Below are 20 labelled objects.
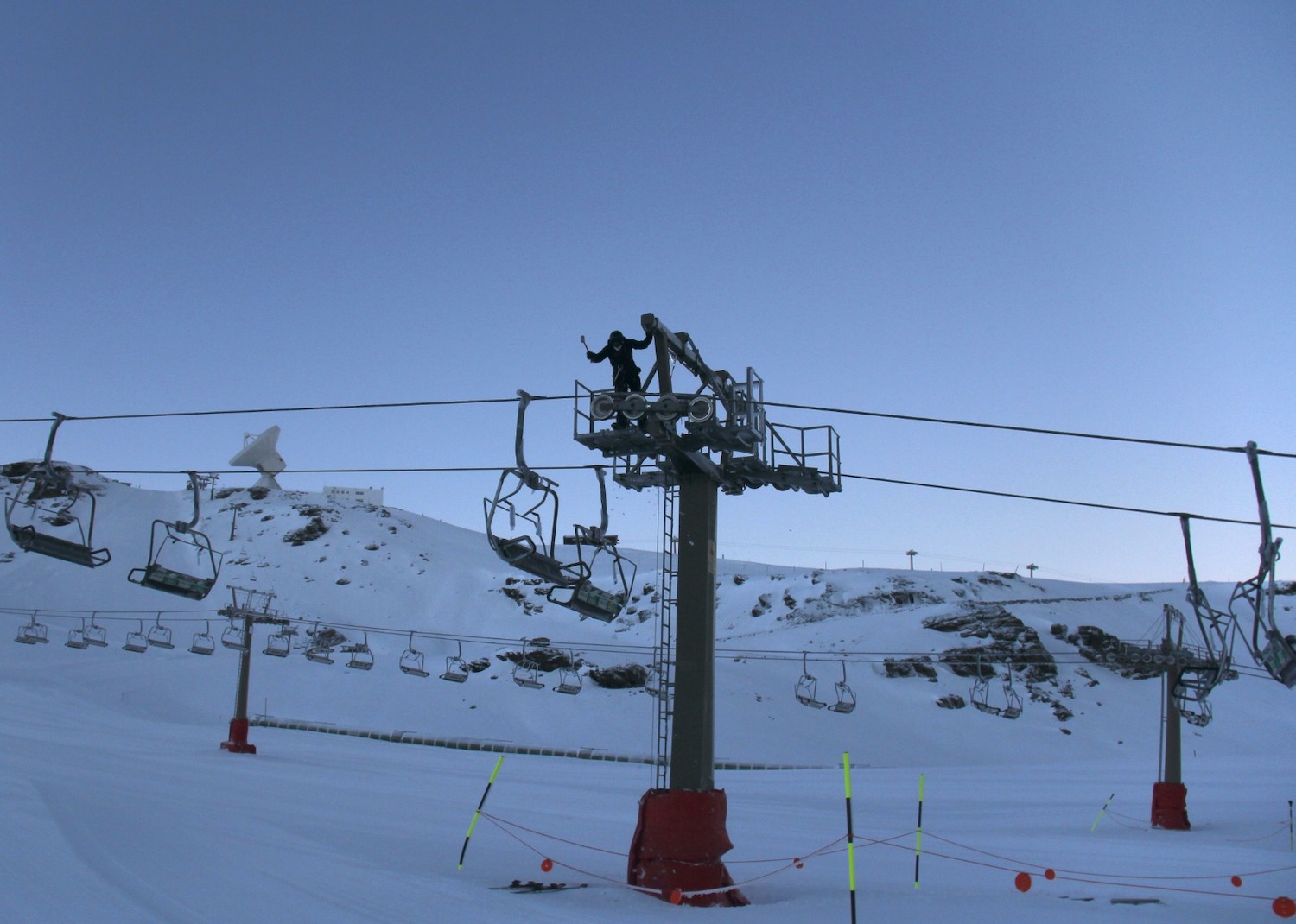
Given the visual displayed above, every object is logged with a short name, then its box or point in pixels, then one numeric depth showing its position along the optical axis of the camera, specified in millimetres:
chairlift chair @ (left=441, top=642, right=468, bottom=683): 35875
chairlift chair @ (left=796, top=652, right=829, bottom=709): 31438
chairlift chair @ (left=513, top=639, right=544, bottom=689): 33219
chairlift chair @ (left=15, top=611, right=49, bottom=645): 39875
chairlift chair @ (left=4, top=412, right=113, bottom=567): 15734
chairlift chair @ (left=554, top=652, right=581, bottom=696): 49812
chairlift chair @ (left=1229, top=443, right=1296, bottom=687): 11516
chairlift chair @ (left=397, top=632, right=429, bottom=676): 51978
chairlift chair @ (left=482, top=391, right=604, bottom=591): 12547
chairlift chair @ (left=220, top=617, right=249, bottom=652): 33062
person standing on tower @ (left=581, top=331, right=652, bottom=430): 13773
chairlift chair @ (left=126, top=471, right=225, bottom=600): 16469
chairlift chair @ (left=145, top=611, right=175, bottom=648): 36494
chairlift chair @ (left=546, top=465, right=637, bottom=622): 13680
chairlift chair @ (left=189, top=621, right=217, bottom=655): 39406
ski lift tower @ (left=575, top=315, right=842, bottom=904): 12602
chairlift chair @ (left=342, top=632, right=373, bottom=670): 37438
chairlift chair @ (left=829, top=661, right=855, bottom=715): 31016
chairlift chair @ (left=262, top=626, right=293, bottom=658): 35625
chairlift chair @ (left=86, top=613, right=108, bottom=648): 39531
